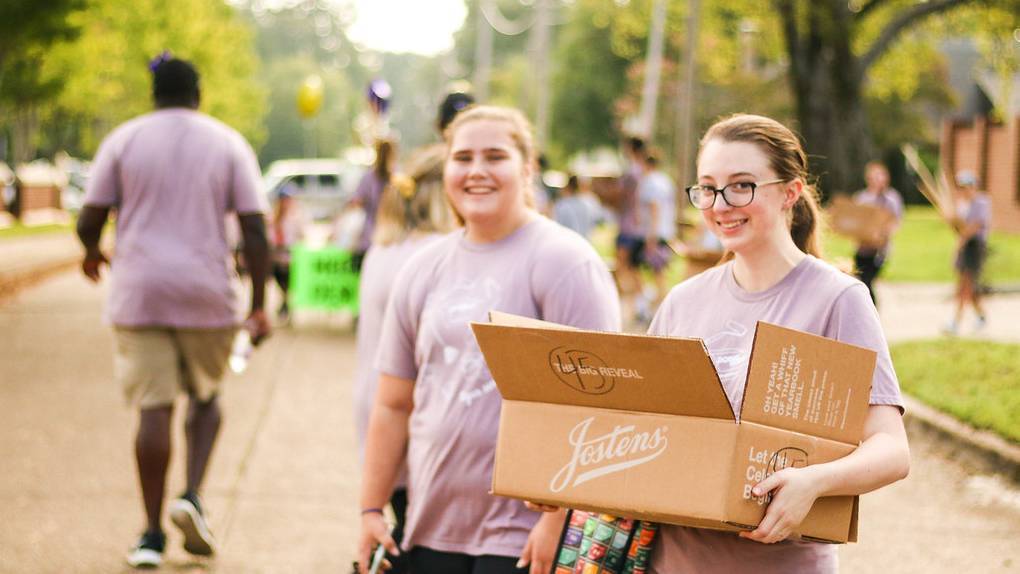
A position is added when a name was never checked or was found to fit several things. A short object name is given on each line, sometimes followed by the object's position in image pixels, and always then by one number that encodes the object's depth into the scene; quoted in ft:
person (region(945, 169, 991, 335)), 47.80
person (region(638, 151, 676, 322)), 48.96
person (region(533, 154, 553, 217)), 54.77
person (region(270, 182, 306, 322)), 51.72
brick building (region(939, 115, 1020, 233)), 116.67
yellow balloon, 119.44
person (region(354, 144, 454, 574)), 15.28
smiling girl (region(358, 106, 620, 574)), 11.51
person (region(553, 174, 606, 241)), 55.42
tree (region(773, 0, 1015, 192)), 96.48
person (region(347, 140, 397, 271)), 33.06
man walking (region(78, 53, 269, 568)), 18.11
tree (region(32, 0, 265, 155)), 116.78
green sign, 49.60
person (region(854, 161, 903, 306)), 45.16
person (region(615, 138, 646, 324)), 49.62
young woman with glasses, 8.75
